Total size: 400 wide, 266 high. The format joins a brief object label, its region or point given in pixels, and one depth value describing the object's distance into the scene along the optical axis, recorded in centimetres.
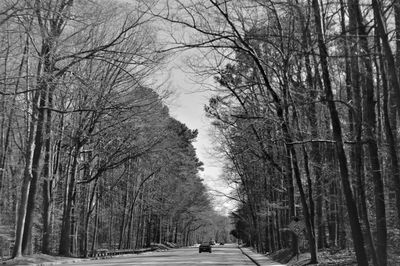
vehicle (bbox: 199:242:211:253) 5216
